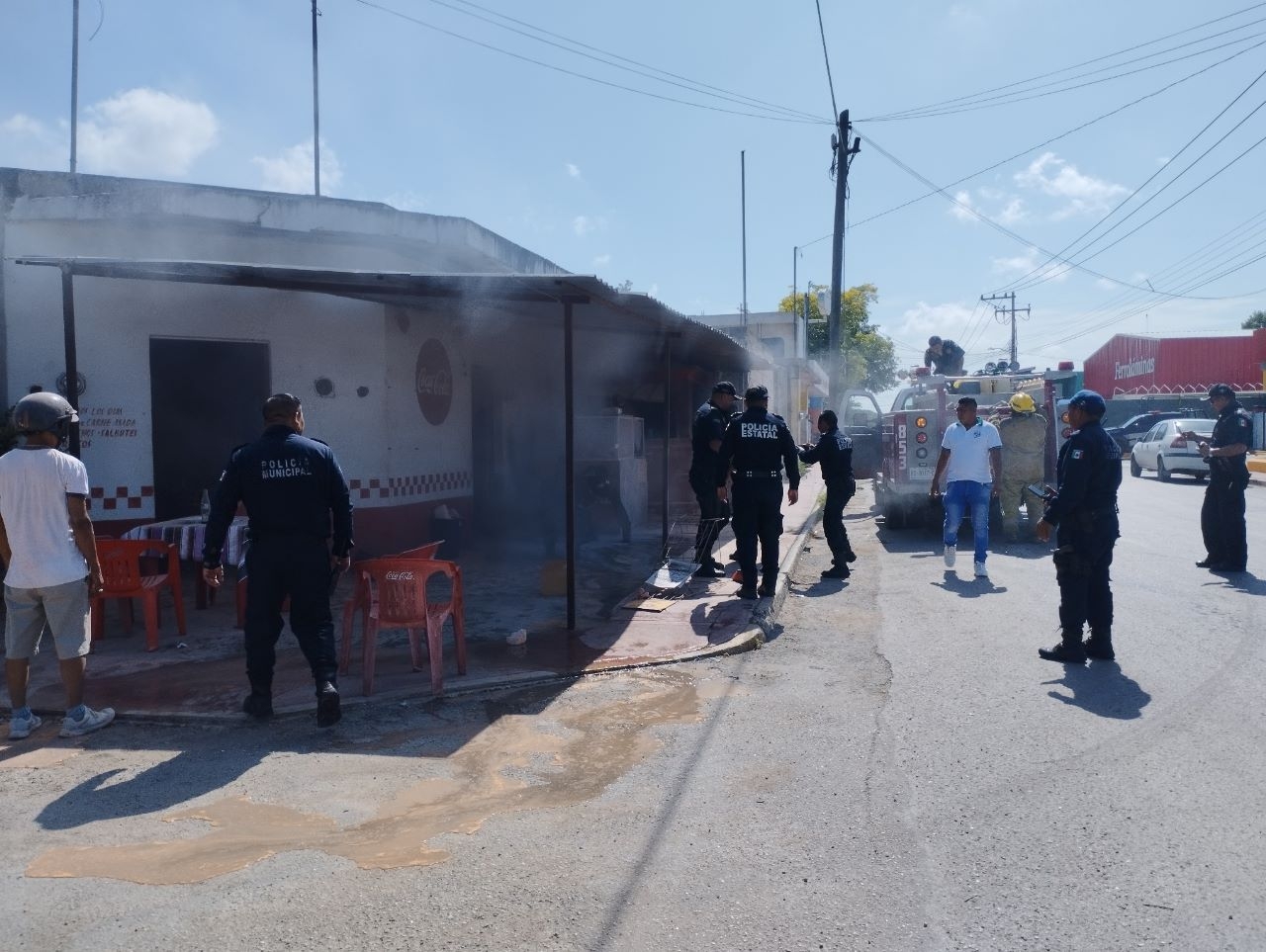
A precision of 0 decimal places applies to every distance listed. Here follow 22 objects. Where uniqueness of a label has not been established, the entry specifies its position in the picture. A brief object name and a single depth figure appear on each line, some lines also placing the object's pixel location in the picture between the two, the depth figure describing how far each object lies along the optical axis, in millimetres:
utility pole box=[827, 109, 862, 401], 20359
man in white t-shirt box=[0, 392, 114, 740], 5004
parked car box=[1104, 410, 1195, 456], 30719
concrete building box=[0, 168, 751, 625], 9070
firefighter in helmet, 11328
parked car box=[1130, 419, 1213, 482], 20923
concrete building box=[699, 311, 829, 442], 28948
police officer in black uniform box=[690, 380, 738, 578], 9148
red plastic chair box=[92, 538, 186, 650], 6949
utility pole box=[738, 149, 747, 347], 36500
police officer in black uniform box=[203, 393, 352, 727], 5281
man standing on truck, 15562
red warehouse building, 38250
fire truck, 12141
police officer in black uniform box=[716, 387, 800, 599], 7984
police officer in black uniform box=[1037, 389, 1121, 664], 6098
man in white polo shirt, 9469
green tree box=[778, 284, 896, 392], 51562
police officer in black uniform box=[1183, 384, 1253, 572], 8961
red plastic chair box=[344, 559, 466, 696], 5746
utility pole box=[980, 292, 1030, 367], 57719
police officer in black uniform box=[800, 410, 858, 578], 9703
